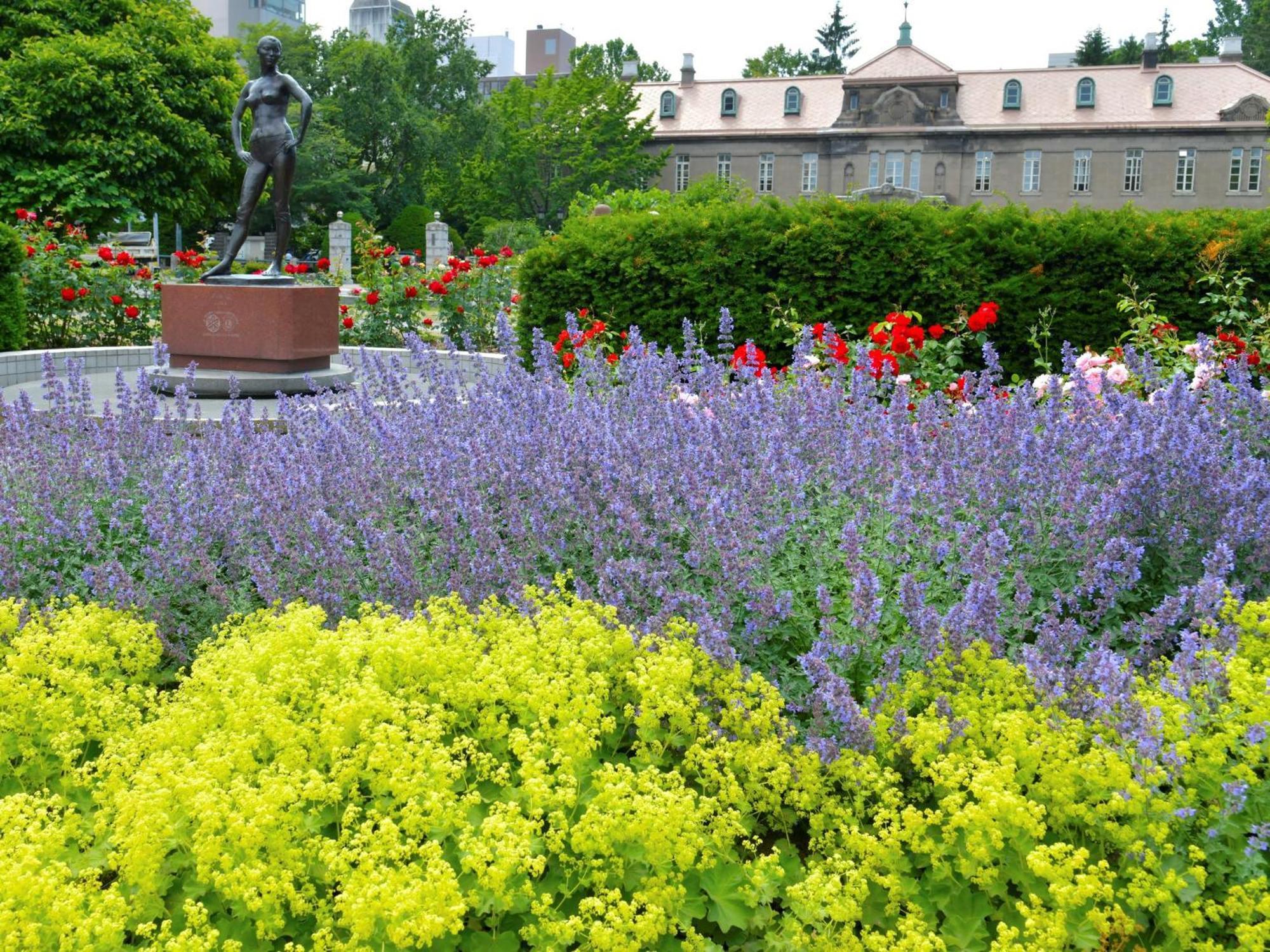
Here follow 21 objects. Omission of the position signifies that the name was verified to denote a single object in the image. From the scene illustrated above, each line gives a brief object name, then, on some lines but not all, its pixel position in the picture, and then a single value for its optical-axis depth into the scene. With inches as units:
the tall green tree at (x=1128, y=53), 2561.5
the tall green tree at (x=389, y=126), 2169.0
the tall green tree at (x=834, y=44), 3011.8
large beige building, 1914.4
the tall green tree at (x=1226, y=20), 3024.1
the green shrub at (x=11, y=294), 460.1
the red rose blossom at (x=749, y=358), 233.5
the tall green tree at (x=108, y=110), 891.4
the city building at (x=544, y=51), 4234.7
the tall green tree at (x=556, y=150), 2001.7
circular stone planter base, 369.7
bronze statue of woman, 382.9
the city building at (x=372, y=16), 5354.3
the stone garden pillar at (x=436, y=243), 1424.7
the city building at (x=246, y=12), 3850.9
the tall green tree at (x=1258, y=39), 2795.3
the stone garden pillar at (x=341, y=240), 1530.5
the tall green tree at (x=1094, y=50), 2516.0
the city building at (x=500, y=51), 5802.2
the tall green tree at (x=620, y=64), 2741.1
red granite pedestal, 375.2
